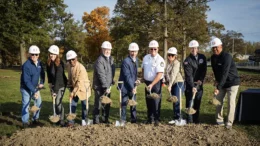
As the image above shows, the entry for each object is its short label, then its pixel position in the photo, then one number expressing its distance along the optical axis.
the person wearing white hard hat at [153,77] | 6.46
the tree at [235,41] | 82.44
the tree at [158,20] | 23.19
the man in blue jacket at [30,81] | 6.64
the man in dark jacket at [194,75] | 6.71
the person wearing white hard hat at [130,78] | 6.57
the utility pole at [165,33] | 22.98
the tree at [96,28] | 40.93
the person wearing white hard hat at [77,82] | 6.59
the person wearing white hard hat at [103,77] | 6.54
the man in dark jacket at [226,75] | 6.15
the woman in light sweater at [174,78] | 6.88
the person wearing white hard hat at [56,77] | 6.75
